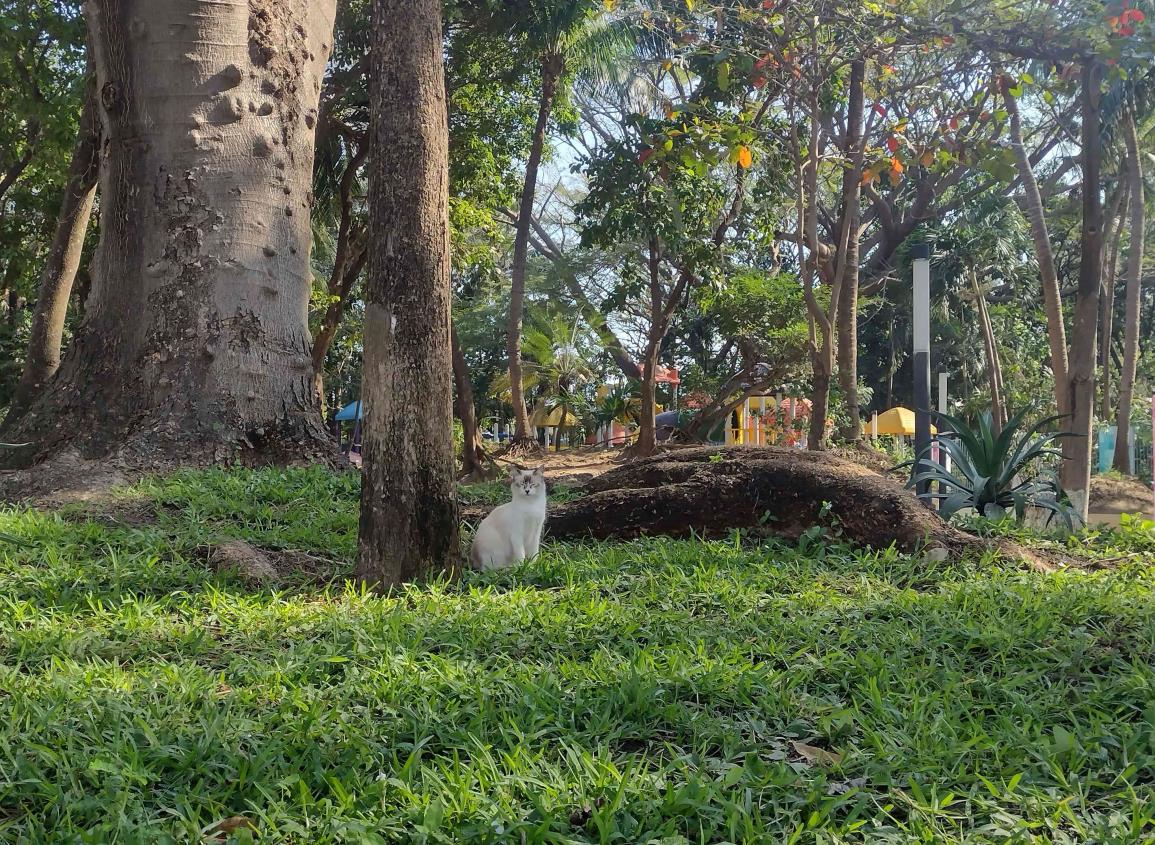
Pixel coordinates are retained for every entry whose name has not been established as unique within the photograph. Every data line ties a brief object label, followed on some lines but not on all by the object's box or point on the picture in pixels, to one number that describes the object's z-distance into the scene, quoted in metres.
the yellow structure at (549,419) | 26.80
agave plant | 5.50
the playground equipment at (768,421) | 17.11
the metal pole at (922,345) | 6.75
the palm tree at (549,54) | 12.44
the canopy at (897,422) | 26.28
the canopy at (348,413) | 29.18
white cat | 4.41
